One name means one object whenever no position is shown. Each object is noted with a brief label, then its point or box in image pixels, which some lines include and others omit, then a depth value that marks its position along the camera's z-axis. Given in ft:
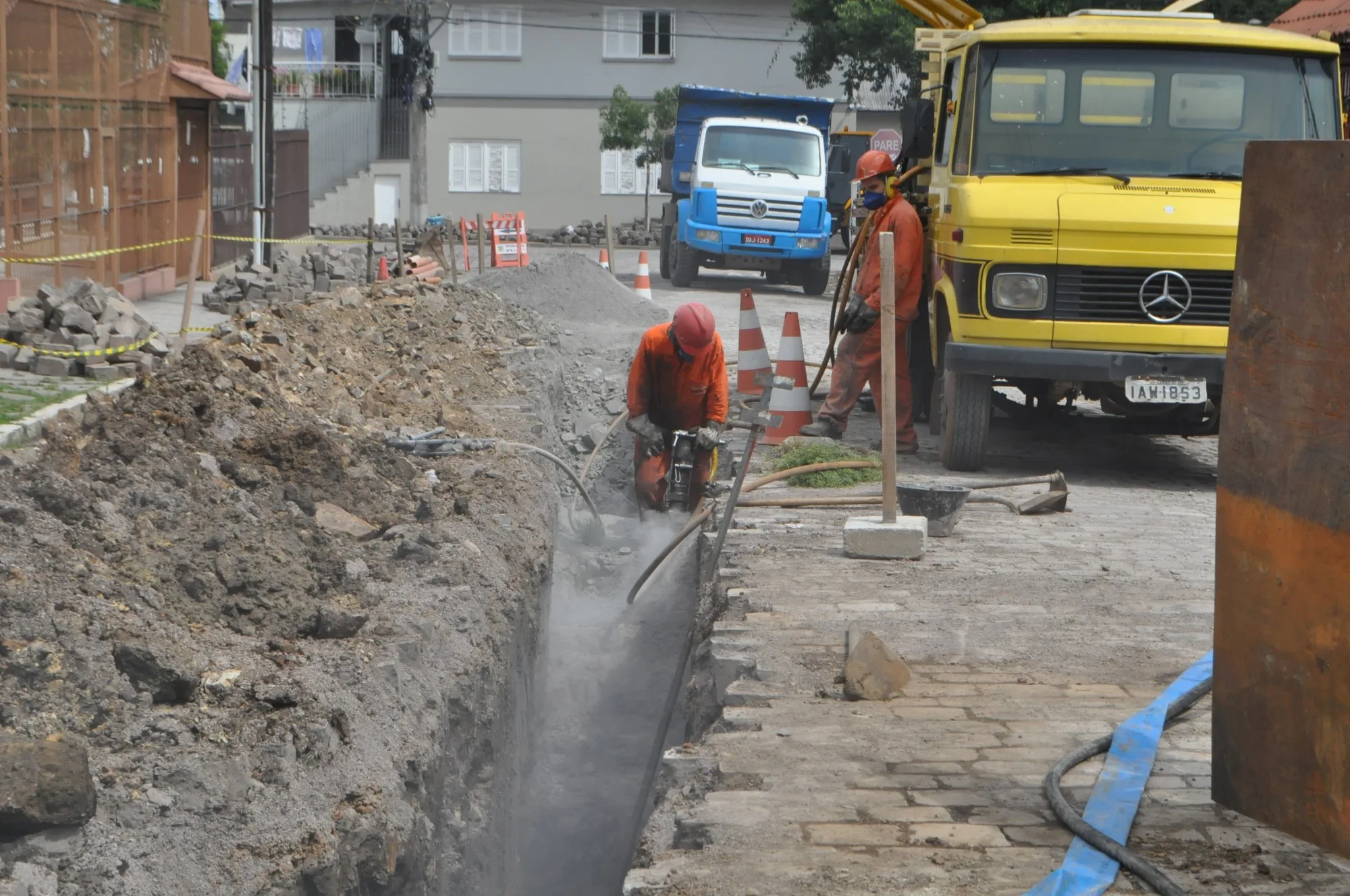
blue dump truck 69.97
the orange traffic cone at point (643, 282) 64.08
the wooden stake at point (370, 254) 64.13
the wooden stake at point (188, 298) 40.04
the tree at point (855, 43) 106.73
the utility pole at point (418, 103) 107.65
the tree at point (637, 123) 119.96
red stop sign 65.21
